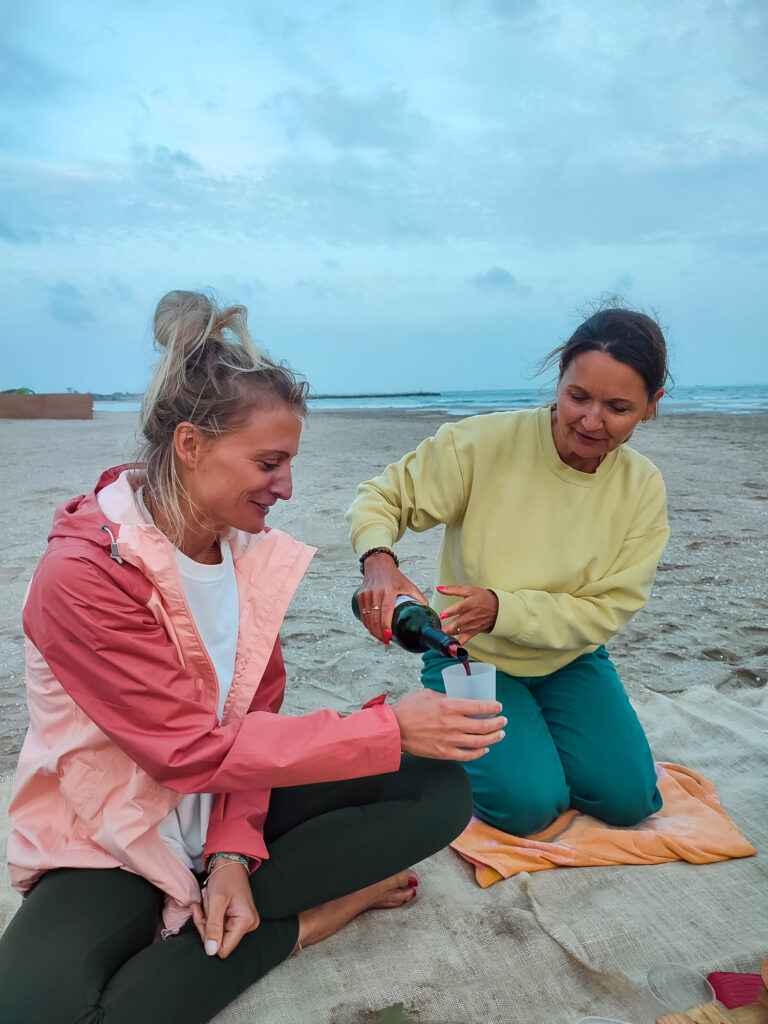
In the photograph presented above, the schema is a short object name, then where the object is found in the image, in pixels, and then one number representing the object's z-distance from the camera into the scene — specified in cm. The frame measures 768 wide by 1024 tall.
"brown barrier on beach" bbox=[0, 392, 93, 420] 1827
